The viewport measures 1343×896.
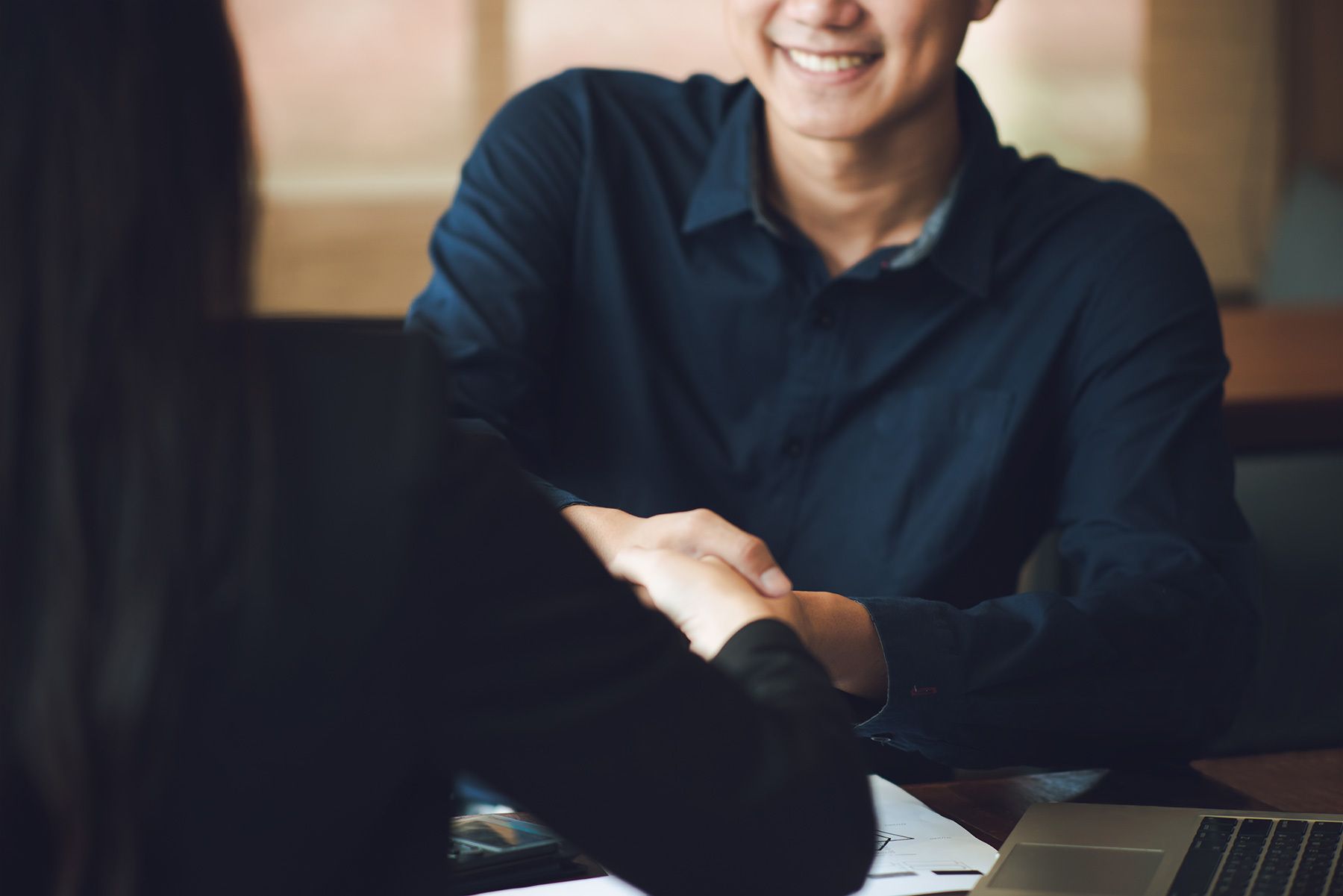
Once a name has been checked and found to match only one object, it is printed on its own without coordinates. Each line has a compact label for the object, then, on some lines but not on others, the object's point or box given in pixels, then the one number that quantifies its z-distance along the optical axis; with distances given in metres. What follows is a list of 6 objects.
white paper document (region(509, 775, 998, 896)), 1.49
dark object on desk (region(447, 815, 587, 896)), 1.50
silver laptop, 1.47
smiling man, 1.82
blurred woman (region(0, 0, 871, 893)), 0.93
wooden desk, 1.58
